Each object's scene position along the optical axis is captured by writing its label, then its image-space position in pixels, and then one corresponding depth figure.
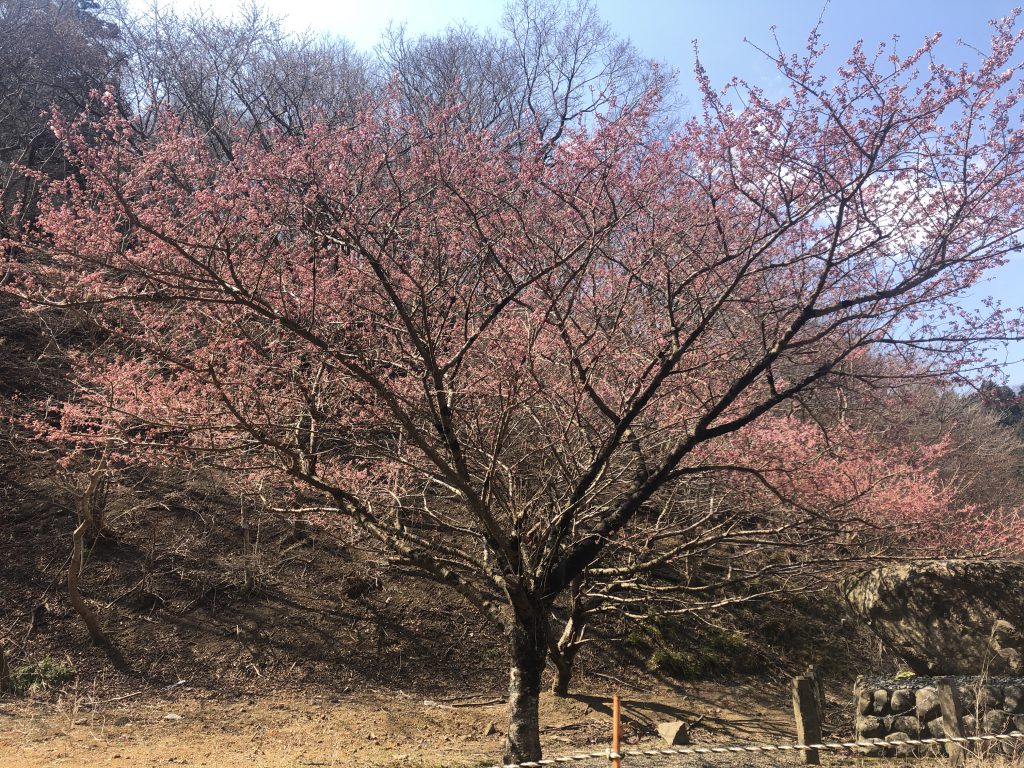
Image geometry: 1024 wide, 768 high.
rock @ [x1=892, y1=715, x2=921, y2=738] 6.25
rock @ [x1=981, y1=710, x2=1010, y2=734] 5.85
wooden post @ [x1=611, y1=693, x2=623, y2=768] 4.09
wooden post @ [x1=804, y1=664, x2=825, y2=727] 6.38
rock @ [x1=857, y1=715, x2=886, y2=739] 6.50
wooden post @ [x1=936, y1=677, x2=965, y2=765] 5.60
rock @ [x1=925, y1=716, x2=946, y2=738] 6.00
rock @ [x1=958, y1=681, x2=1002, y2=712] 6.02
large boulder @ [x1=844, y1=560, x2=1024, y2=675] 6.34
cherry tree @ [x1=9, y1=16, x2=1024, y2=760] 4.38
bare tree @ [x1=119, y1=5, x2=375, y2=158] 16.55
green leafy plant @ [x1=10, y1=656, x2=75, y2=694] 6.86
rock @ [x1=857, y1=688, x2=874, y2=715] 6.65
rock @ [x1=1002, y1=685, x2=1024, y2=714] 5.92
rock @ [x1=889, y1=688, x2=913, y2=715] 6.41
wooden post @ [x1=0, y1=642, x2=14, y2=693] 6.77
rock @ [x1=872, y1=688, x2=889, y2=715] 6.57
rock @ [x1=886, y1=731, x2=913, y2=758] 6.08
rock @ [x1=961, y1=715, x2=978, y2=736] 5.76
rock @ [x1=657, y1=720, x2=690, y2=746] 6.37
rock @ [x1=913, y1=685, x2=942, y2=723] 6.18
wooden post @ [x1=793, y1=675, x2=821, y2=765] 5.99
